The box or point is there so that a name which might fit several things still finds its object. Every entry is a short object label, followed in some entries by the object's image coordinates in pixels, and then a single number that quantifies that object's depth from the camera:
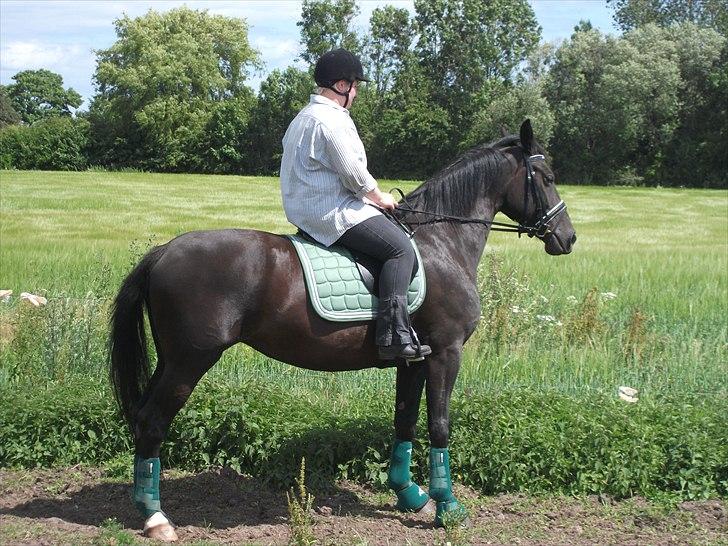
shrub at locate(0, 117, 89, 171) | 49.97
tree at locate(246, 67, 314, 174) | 48.50
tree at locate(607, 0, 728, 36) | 65.75
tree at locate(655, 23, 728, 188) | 47.69
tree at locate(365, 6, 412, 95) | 56.69
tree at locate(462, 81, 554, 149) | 45.59
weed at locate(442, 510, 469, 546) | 4.90
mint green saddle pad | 5.02
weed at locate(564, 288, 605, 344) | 9.12
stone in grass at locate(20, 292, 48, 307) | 7.90
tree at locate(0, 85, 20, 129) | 66.25
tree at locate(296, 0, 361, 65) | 53.94
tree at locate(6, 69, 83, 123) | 85.19
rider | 4.98
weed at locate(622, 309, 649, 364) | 8.56
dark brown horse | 4.89
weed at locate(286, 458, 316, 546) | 4.21
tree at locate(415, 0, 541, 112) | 52.12
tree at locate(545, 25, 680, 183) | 46.84
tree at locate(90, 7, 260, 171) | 52.59
